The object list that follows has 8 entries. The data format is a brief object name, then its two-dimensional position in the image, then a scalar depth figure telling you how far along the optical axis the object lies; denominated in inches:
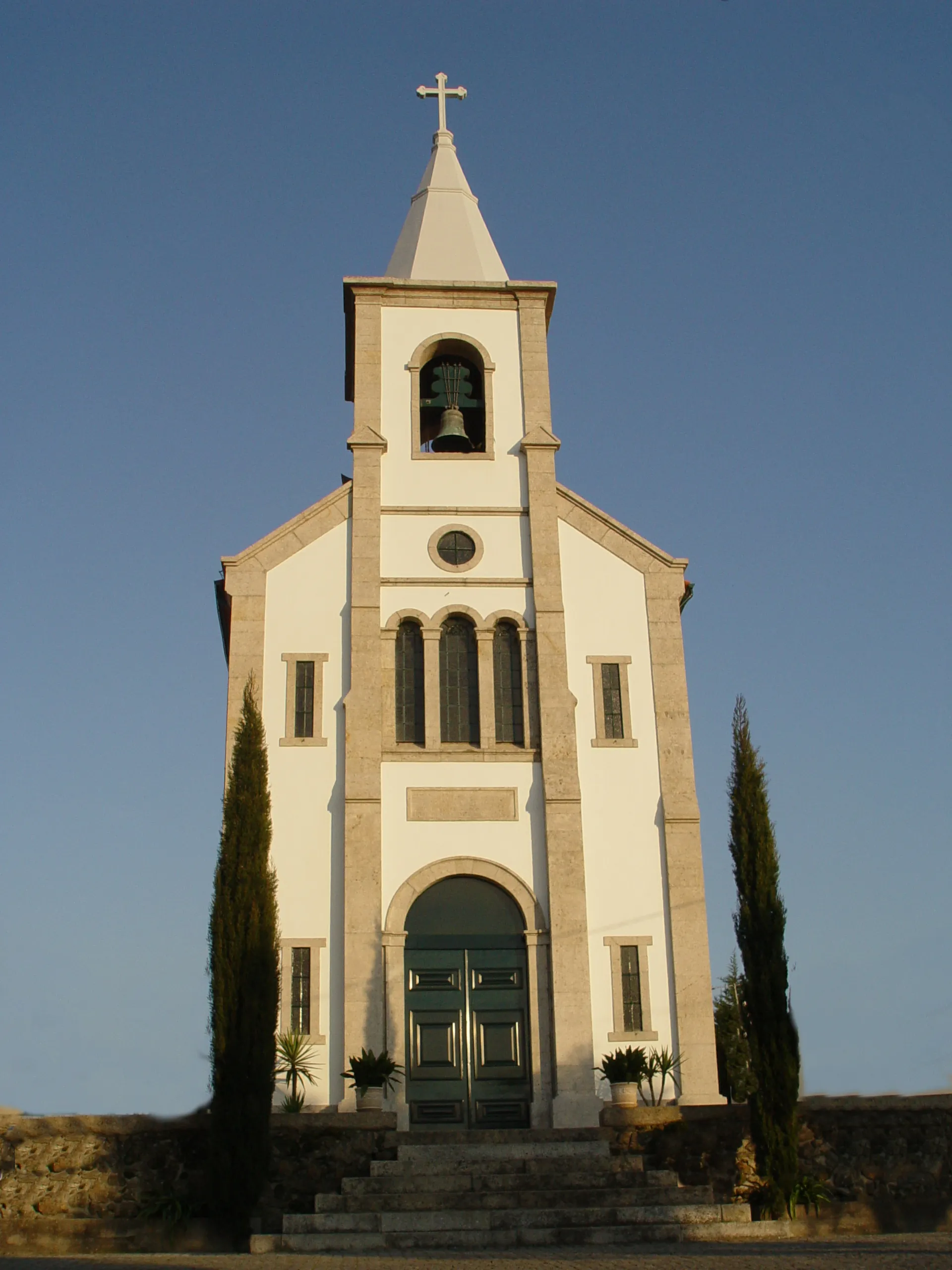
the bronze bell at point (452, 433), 870.4
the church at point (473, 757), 732.7
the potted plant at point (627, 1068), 685.9
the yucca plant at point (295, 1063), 693.3
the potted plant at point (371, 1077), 652.1
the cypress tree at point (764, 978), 587.8
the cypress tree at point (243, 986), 577.6
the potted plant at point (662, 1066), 703.7
